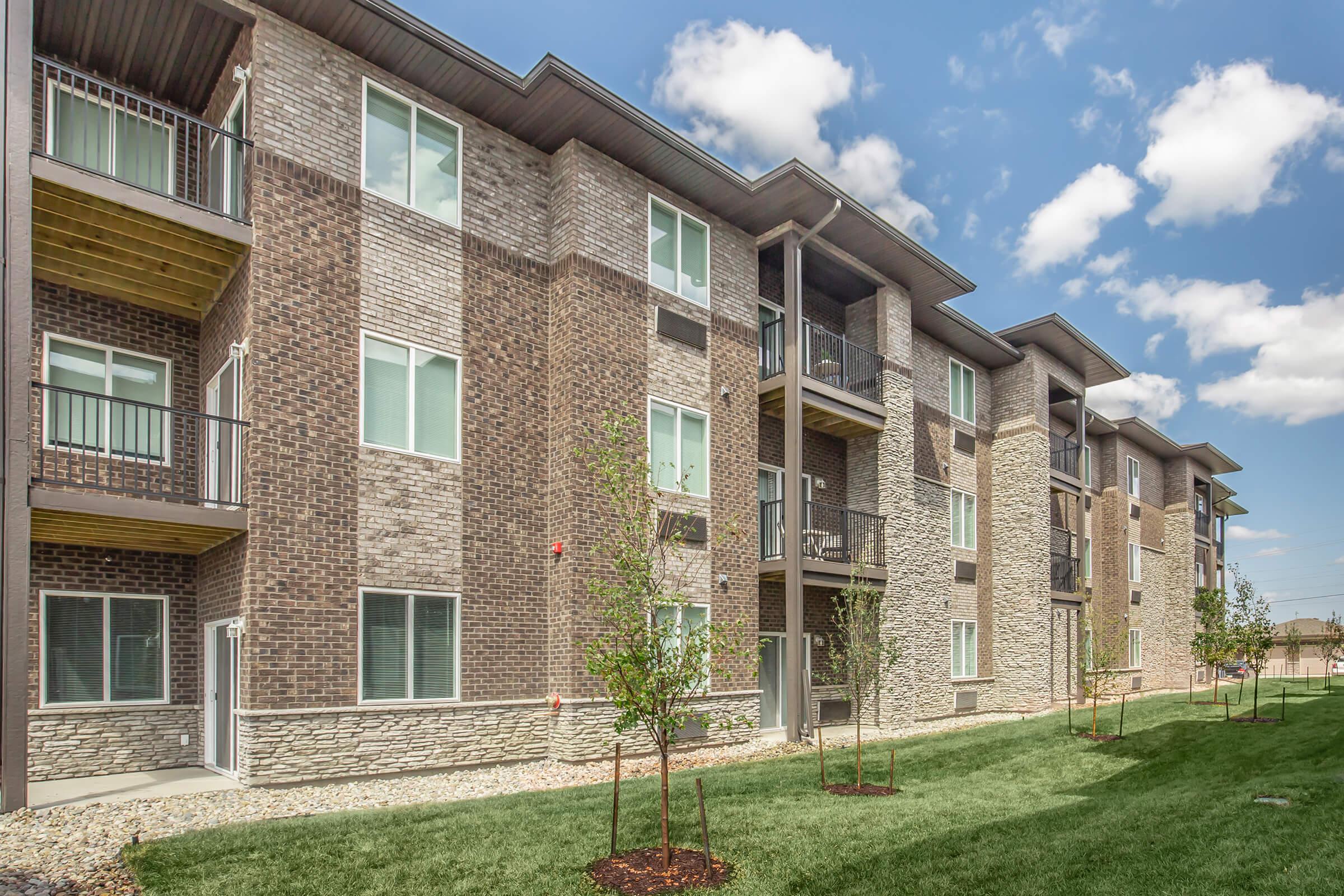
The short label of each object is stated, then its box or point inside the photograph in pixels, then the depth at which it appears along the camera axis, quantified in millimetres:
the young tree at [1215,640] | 22297
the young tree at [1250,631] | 21484
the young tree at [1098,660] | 16575
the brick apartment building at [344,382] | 10383
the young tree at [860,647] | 11789
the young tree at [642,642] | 6789
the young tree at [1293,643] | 30812
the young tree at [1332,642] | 27458
